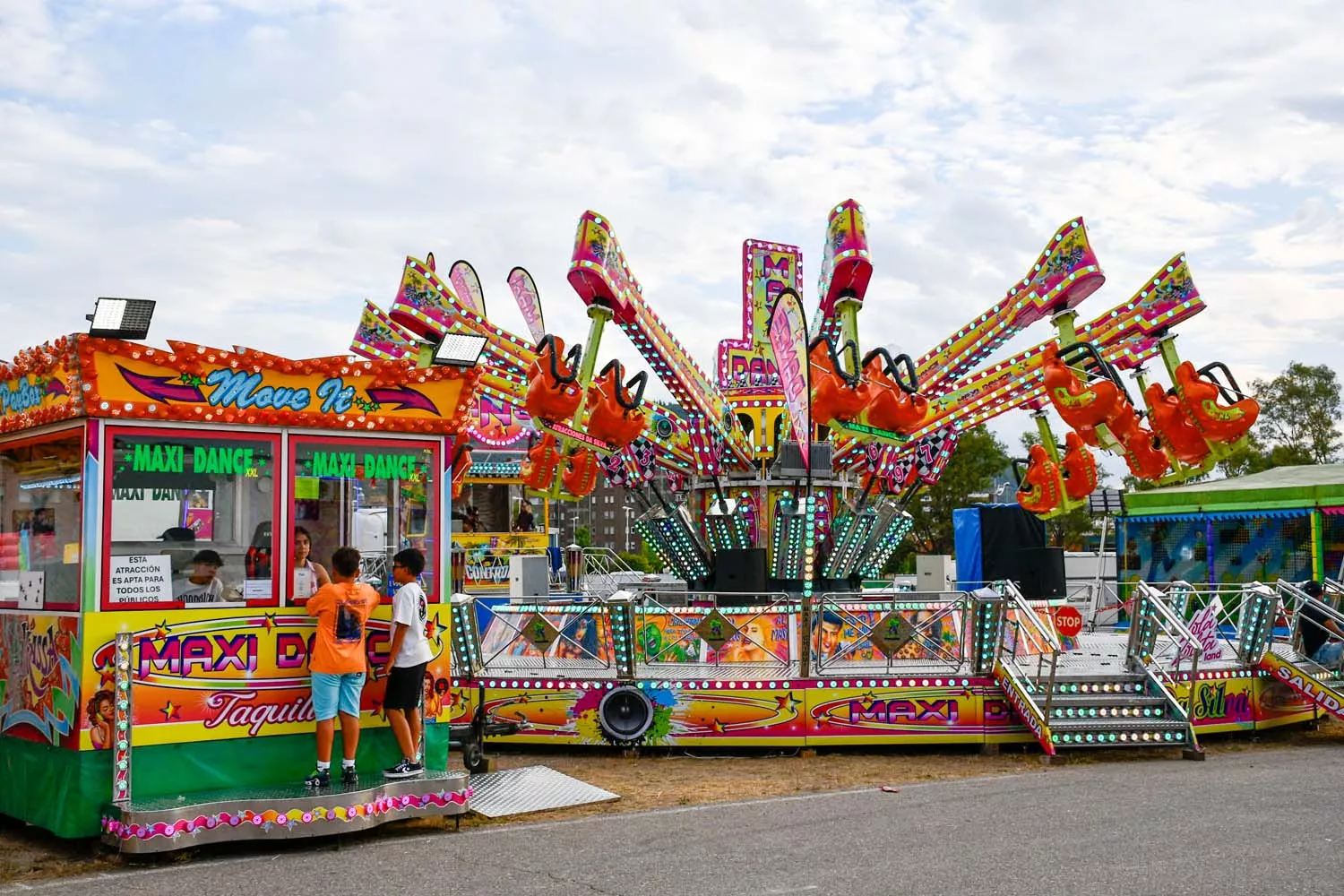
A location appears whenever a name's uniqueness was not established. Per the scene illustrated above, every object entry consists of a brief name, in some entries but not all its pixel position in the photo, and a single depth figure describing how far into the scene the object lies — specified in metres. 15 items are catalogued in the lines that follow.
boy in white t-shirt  7.95
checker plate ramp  8.73
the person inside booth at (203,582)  7.66
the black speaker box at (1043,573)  19.17
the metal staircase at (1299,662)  12.41
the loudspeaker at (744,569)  16.31
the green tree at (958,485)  50.97
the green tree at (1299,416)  46.16
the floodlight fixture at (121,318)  7.24
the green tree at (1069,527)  56.53
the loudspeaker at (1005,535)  21.86
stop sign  15.11
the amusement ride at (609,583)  7.44
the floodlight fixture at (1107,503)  23.84
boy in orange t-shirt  7.61
